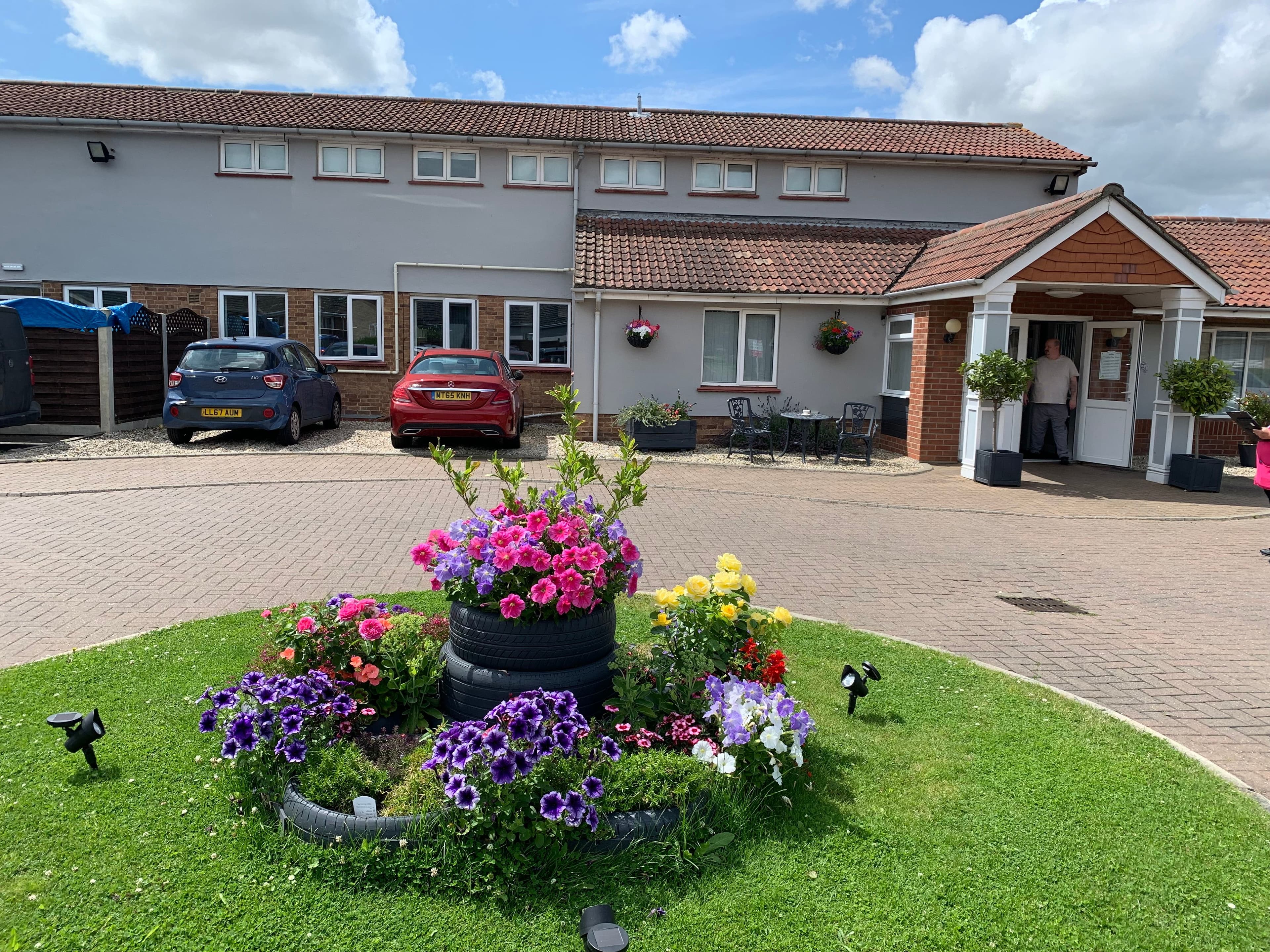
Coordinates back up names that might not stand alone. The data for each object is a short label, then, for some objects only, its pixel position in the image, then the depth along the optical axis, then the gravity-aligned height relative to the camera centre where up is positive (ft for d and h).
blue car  48.47 -1.30
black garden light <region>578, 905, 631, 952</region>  9.22 -5.69
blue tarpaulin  50.90 +2.45
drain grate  23.85 -5.67
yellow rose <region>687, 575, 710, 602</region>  14.47 -3.30
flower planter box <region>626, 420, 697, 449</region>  53.88 -3.44
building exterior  59.11 +10.23
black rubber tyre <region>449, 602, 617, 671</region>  13.28 -3.90
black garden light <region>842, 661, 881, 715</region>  15.76 -5.10
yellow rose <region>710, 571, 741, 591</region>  14.47 -3.19
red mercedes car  47.75 -1.82
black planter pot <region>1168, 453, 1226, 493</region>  44.78 -3.91
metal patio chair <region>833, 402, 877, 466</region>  52.47 -2.60
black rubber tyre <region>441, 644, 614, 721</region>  13.23 -4.54
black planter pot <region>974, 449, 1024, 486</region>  45.24 -3.96
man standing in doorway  50.31 -0.13
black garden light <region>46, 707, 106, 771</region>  12.70 -5.16
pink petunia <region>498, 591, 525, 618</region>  12.77 -3.25
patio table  52.49 -2.33
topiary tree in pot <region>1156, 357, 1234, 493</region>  44.86 -0.11
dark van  45.75 -0.95
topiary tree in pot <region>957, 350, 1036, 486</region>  44.24 -0.04
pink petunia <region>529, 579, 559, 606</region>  12.69 -3.01
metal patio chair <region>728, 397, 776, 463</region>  53.47 -2.79
